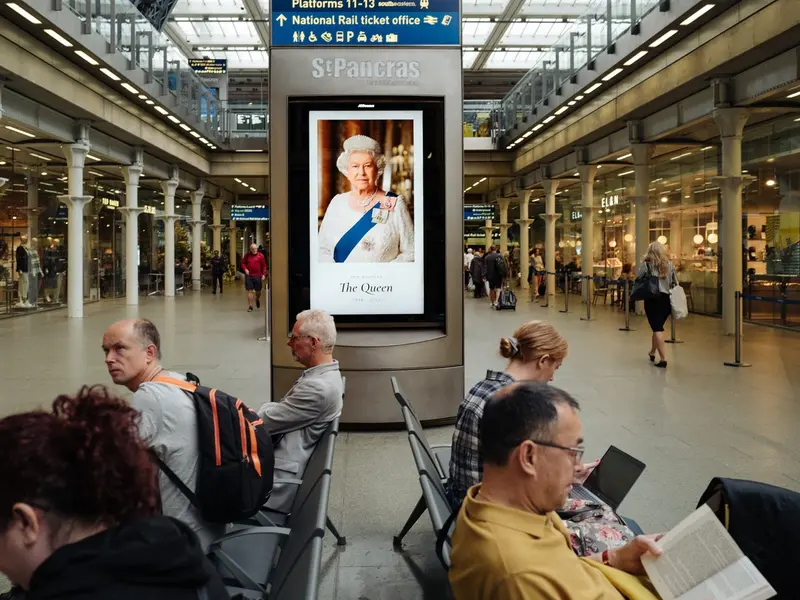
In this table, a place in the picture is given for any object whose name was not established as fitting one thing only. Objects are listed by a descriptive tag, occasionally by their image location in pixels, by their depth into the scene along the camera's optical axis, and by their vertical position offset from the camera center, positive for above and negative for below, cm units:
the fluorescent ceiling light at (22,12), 1274 +436
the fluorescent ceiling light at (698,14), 1235 +413
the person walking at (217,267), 3313 -11
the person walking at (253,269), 2088 -13
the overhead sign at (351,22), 692 +220
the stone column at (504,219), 4016 +232
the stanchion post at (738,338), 1097 -111
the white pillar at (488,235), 3913 +148
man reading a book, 179 -63
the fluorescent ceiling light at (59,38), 1438 +441
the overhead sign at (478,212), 3195 +219
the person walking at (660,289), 1129 -40
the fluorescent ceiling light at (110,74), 1747 +450
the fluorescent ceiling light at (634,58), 1513 +416
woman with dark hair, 132 -46
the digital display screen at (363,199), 695 +59
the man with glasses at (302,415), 397 -79
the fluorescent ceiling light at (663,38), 1371 +412
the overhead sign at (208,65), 3612 +946
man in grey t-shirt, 275 -63
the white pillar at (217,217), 4303 +272
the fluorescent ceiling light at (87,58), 1595 +444
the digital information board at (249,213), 2386 +167
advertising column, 691 +80
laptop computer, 302 -90
